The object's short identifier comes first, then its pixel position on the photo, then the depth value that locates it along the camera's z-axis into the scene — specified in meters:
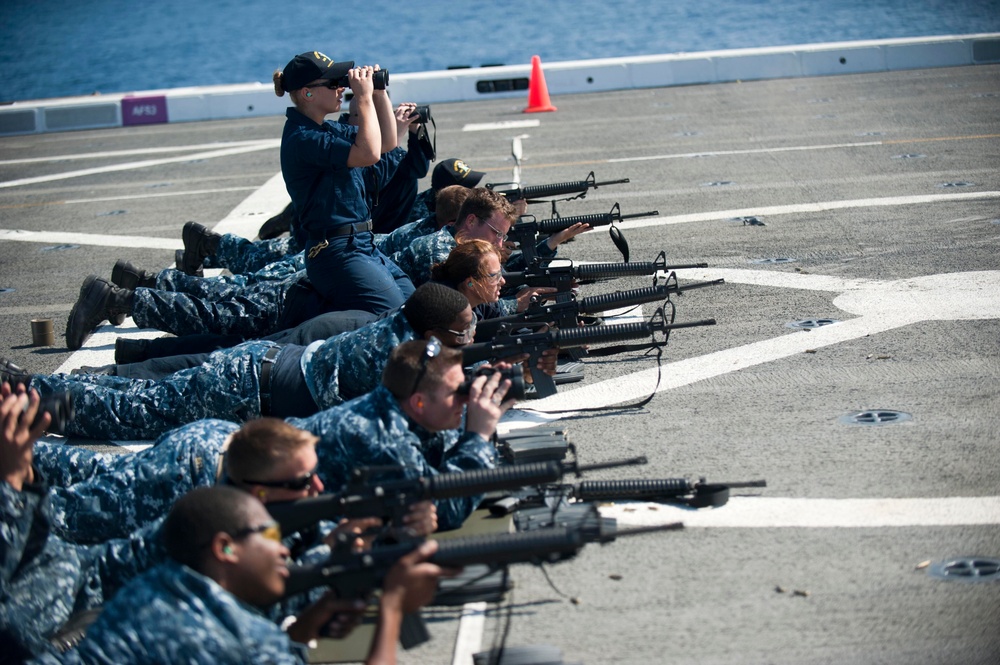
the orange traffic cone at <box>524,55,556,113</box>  22.34
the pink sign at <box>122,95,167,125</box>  24.77
